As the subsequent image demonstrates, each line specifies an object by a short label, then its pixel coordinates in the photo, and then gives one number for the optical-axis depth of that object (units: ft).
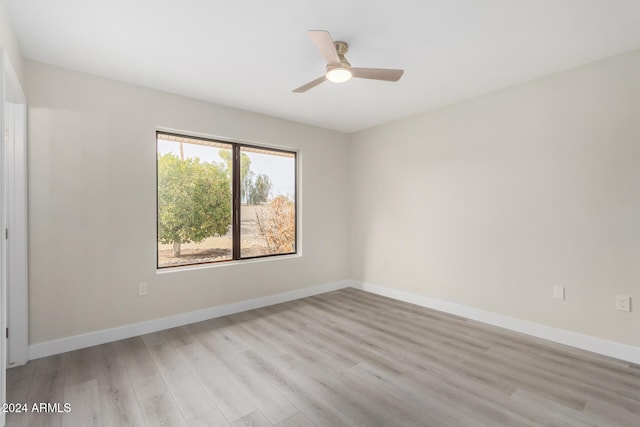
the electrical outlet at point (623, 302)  8.14
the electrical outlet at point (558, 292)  9.22
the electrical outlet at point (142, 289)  9.95
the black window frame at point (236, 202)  12.46
